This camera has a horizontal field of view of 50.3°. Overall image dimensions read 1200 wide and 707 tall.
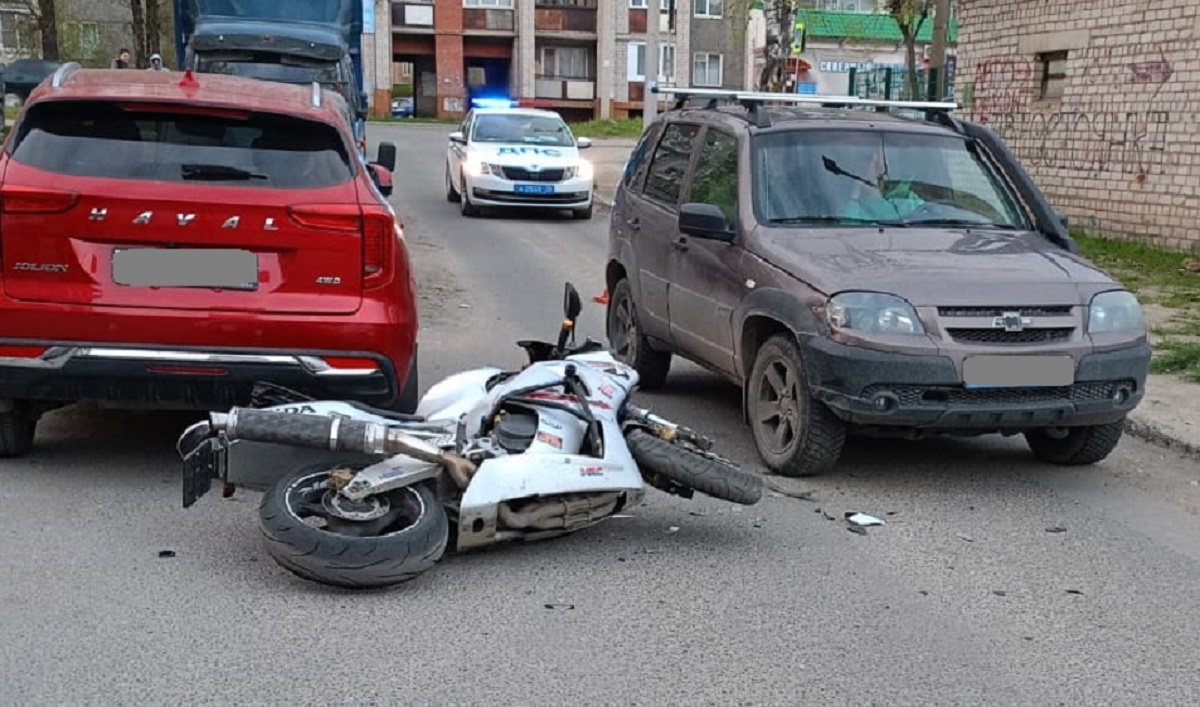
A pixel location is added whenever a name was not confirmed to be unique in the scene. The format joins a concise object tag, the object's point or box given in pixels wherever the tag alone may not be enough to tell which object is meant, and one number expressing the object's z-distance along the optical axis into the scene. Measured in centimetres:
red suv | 533
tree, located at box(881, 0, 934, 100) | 2900
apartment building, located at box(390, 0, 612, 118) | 5862
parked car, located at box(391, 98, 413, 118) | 5944
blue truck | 1681
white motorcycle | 454
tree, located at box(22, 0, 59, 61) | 3450
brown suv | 576
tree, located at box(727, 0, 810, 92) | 2430
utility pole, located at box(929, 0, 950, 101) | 2456
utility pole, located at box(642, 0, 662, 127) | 2392
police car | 1933
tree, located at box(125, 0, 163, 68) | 3422
